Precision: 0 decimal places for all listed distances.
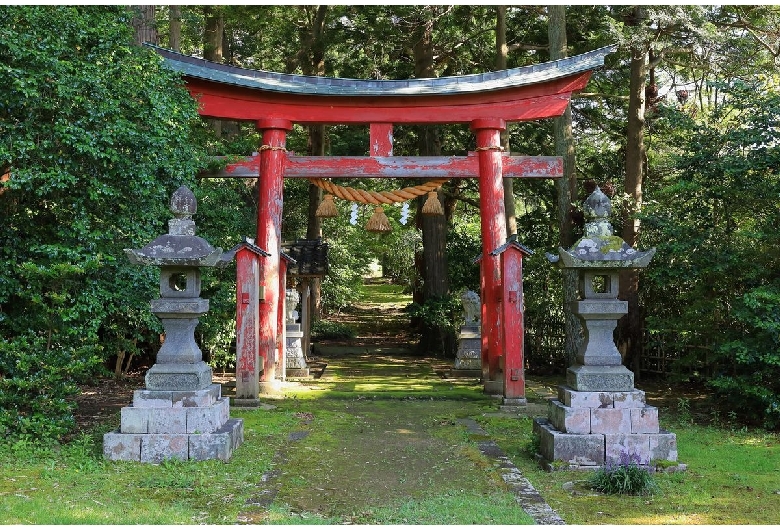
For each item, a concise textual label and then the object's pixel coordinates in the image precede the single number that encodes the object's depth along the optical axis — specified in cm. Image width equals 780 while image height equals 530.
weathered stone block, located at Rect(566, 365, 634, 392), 684
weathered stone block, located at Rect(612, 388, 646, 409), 675
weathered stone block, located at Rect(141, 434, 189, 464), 673
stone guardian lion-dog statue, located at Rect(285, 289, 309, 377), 1377
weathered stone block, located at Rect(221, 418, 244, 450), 725
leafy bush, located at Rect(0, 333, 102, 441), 732
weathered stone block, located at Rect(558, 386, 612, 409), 673
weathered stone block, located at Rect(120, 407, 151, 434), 682
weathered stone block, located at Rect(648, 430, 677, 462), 665
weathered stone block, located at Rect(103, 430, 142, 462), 673
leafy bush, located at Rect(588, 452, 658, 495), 582
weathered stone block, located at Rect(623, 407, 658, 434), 672
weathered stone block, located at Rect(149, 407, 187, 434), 682
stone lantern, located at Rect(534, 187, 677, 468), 662
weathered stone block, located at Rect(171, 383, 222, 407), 689
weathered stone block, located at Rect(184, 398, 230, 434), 687
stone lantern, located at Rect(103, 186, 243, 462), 677
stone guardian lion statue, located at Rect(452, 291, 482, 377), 1390
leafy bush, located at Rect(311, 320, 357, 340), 2036
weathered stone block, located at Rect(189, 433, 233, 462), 678
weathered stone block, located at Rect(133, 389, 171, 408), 686
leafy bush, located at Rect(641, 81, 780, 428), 870
